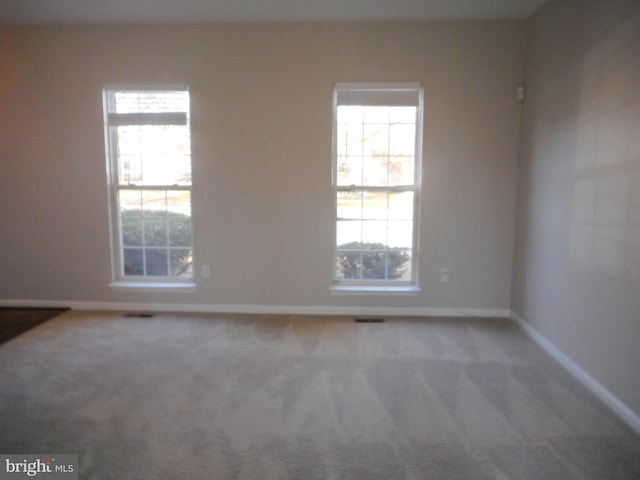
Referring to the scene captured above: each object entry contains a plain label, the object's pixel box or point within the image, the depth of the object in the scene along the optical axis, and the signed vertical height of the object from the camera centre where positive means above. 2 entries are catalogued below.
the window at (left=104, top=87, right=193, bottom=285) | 3.88 +0.15
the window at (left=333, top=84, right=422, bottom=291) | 3.76 +0.15
